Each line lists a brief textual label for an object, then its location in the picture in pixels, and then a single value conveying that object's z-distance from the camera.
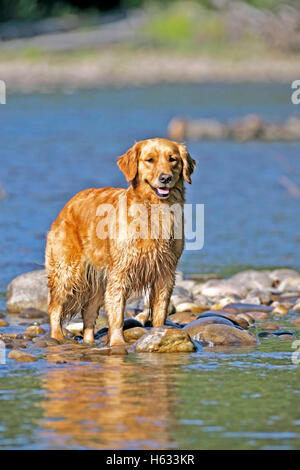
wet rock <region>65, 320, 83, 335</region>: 10.22
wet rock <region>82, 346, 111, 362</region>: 8.75
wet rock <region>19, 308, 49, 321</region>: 11.11
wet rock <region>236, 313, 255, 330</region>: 10.22
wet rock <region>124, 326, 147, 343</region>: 9.48
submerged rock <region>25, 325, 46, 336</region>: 10.02
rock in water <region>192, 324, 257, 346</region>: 9.27
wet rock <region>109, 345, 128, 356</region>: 8.89
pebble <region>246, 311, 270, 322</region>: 10.70
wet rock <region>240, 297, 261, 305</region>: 11.55
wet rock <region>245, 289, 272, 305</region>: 11.66
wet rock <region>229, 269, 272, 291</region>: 12.58
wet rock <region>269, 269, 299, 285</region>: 12.98
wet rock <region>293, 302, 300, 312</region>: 11.09
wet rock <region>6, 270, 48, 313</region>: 11.45
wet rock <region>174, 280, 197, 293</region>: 12.43
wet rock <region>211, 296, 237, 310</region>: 11.25
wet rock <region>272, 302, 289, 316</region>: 10.98
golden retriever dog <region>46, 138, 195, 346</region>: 8.88
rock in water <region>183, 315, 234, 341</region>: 9.38
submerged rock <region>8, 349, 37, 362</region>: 8.68
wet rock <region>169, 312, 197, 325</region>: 10.39
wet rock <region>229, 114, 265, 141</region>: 33.62
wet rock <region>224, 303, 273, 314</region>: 10.96
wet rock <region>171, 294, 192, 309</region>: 11.34
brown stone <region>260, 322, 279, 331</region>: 10.17
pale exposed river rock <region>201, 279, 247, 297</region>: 12.05
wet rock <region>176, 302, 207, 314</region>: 11.11
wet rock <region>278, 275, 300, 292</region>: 12.44
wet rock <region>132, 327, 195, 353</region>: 8.95
